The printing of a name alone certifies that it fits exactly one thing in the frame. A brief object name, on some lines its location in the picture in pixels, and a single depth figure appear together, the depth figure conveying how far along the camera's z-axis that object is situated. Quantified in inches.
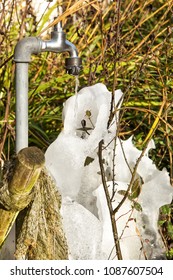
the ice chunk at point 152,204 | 112.7
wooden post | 77.9
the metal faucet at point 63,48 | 96.7
